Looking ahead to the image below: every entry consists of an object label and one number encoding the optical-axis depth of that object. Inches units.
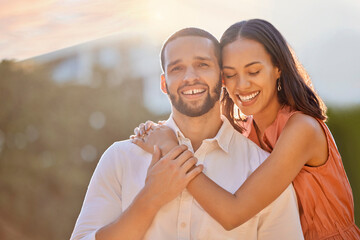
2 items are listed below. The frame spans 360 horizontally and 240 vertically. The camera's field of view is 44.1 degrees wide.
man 82.7
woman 94.5
